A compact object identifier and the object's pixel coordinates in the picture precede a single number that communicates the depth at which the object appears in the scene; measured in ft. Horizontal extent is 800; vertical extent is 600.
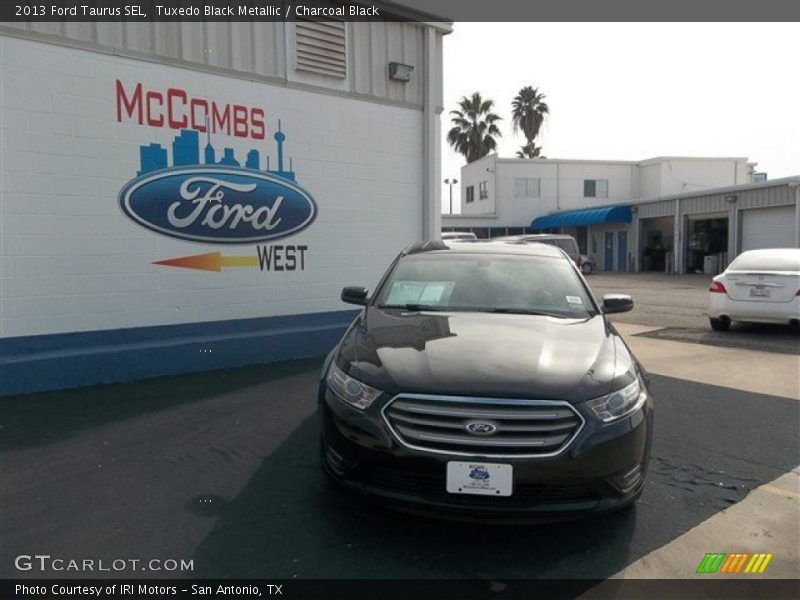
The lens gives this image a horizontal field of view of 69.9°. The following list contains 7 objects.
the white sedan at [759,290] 29.73
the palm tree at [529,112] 159.53
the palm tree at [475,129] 156.66
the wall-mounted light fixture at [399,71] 26.53
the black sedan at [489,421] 8.74
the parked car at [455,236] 55.57
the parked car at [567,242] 73.10
